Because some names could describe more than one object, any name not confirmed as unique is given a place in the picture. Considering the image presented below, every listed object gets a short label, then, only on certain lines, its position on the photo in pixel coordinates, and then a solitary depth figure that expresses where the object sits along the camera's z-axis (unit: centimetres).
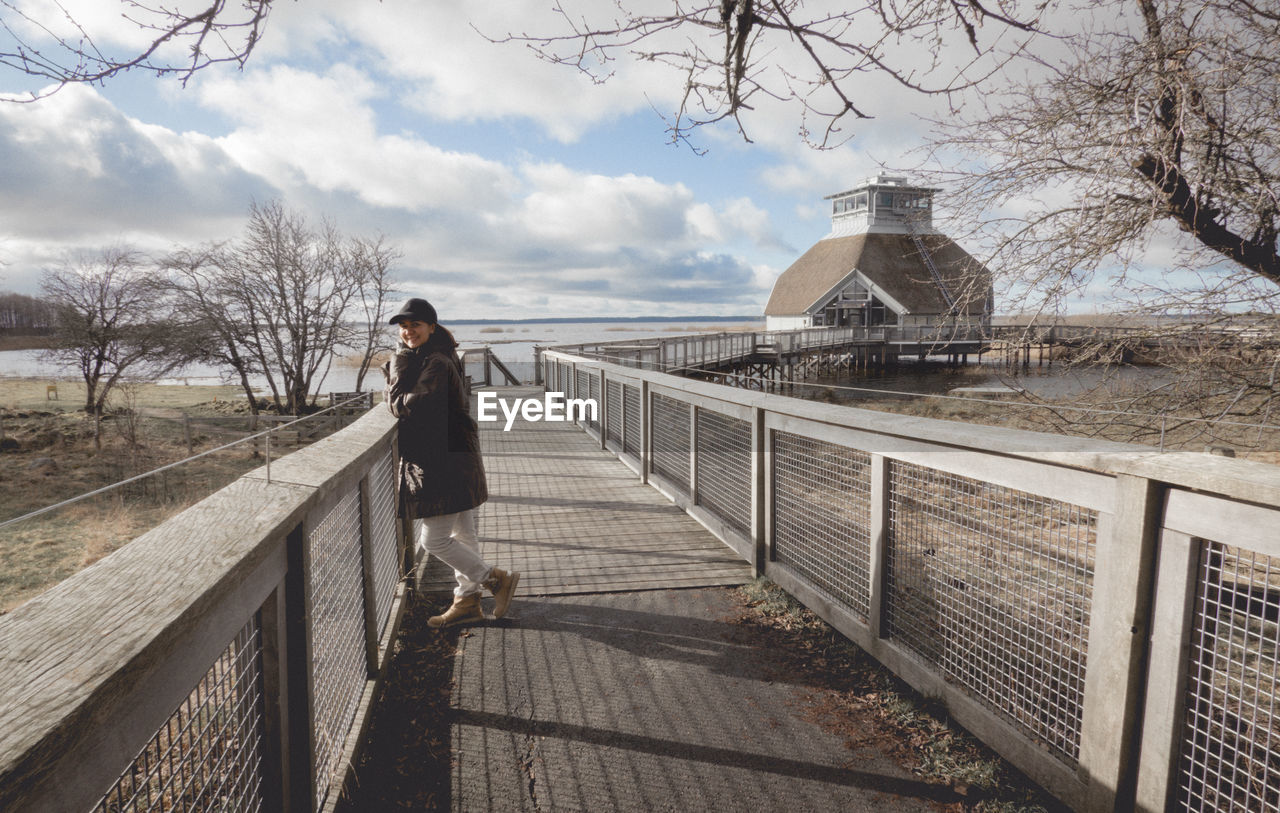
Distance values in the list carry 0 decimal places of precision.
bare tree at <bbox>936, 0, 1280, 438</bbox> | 498
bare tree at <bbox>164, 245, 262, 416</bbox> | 2892
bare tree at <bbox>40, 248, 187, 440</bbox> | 2677
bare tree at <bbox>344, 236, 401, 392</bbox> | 3362
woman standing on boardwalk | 404
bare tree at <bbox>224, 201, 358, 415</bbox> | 3033
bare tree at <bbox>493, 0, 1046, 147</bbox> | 336
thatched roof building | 5097
